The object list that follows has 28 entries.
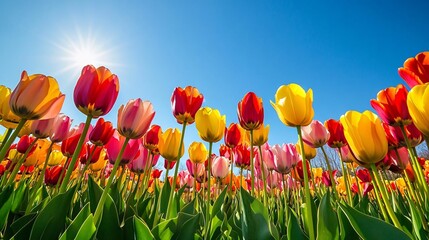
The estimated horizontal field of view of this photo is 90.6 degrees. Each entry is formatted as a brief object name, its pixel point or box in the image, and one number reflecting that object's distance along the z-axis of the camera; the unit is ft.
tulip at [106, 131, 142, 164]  1.22
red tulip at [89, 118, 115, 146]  1.11
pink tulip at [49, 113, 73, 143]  1.19
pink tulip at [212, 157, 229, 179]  1.94
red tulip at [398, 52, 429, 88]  0.88
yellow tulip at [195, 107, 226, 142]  1.21
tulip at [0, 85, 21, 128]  0.99
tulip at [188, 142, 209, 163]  1.61
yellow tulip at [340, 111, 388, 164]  0.76
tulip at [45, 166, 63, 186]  1.58
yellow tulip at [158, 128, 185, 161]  1.25
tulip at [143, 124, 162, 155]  1.34
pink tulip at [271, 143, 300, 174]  1.74
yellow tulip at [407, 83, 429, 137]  0.71
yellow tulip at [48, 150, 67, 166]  2.17
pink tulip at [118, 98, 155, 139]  0.90
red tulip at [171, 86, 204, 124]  1.16
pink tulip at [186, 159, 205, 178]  1.98
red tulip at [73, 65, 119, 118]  0.80
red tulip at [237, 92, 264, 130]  1.17
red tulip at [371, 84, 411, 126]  0.93
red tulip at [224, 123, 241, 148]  1.48
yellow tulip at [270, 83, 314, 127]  0.87
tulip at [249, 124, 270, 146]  1.43
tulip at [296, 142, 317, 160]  1.76
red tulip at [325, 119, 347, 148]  1.34
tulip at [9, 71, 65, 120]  0.75
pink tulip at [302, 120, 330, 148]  1.32
